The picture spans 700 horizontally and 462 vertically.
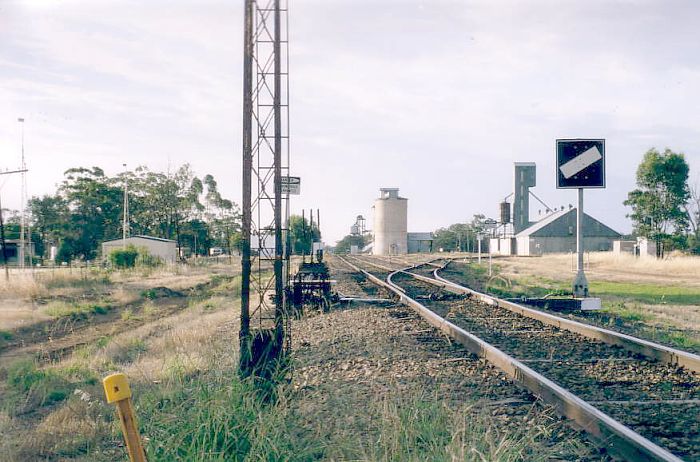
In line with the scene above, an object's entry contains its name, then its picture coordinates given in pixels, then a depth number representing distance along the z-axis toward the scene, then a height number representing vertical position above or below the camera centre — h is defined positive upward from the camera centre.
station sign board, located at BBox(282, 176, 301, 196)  12.87 +1.28
